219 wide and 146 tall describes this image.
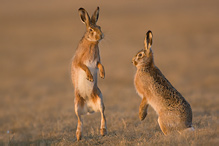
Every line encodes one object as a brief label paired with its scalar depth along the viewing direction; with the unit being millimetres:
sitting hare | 14727
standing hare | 15916
